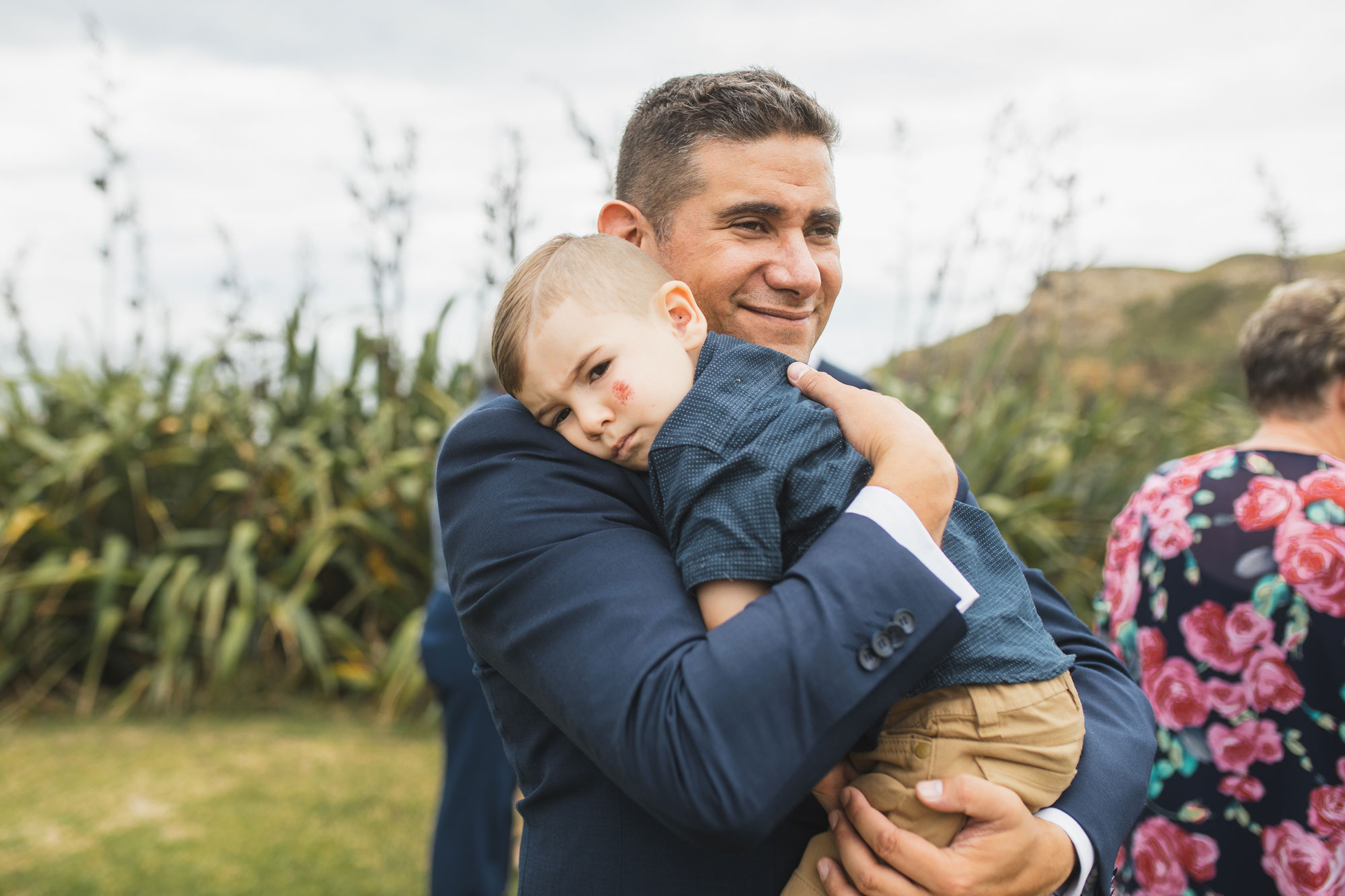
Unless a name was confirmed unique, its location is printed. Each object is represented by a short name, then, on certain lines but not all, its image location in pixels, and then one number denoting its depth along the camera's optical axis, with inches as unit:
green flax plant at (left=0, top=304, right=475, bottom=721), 187.2
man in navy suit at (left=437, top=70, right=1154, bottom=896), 36.9
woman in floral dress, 77.4
